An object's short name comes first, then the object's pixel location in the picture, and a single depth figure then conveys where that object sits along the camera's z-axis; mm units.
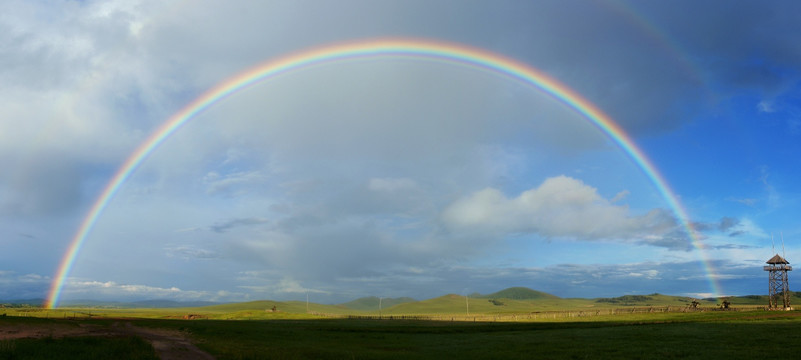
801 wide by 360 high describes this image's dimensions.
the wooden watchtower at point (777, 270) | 147000
